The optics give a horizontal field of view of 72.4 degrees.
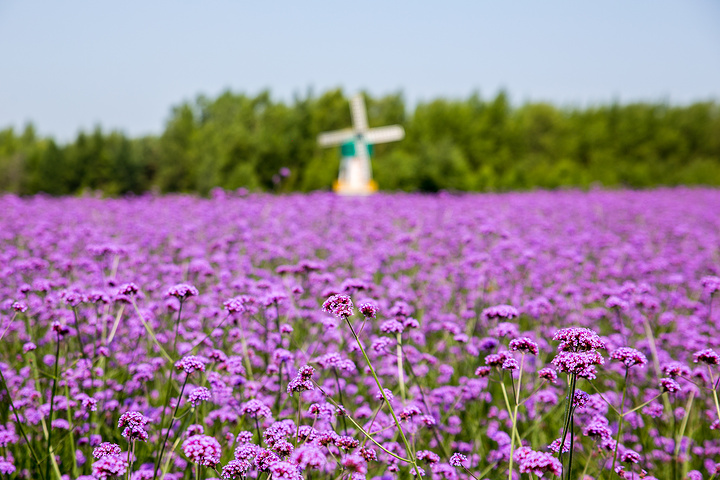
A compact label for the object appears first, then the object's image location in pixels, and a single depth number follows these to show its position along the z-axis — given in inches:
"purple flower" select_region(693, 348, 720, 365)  90.1
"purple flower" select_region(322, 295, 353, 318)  80.5
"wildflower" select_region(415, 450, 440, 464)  88.8
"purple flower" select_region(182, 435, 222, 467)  70.0
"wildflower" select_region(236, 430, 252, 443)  88.6
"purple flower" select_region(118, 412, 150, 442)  79.3
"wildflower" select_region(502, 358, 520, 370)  91.4
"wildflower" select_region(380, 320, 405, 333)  110.9
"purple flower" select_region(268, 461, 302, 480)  62.7
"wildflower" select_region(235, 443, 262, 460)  77.2
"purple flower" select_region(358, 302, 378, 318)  84.4
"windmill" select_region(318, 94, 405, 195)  909.8
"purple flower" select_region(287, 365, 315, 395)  84.7
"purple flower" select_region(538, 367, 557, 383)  89.7
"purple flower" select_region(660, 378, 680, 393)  91.9
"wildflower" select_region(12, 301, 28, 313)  109.5
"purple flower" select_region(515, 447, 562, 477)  66.1
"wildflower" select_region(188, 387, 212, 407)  94.0
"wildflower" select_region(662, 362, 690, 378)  95.4
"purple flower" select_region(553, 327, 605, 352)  78.4
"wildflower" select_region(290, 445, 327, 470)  60.2
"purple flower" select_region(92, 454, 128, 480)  69.7
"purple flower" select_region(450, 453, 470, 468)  88.0
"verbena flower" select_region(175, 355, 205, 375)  93.2
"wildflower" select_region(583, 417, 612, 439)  91.0
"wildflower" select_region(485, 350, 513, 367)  94.9
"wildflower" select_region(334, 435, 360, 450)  79.7
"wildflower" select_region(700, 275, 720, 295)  136.1
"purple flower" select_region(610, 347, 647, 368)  89.6
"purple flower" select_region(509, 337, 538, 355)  90.8
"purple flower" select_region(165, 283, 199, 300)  103.3
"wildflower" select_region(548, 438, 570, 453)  84.8
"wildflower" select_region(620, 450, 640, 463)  91.0
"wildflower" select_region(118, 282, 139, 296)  114.6
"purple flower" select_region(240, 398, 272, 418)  92.1
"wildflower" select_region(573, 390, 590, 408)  82.1
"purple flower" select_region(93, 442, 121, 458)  77.2
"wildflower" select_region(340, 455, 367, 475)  61.9
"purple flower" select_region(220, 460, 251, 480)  75.6
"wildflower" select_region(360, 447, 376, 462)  78.1
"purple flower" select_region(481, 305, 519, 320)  115.3
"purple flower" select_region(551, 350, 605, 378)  73.4
